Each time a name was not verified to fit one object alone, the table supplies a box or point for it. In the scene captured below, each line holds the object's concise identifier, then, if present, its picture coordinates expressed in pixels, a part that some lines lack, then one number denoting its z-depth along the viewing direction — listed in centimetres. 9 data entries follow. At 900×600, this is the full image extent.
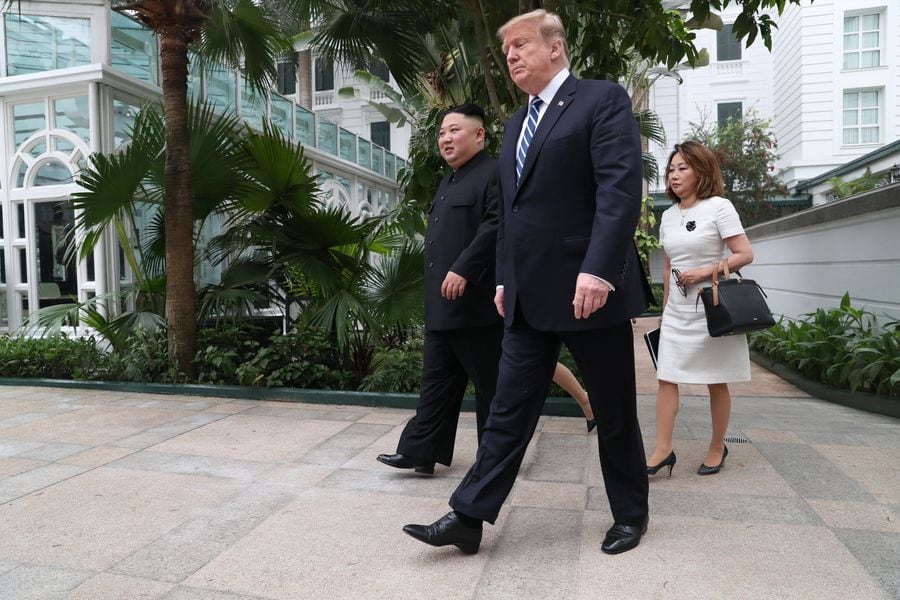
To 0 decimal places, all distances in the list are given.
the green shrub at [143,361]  598
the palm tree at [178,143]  577
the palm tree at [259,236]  564
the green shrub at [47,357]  634
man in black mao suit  318
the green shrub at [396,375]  549
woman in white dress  328
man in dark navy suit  227
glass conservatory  723
